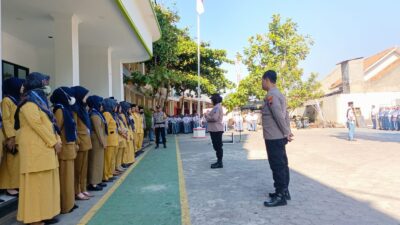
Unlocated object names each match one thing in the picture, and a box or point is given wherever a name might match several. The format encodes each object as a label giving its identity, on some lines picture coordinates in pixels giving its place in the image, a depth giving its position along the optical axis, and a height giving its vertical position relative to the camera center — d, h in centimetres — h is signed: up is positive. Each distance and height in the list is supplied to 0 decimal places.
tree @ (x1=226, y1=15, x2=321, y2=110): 2855 +491
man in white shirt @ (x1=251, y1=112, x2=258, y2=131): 2639 +36
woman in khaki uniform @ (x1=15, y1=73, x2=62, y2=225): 431 -26
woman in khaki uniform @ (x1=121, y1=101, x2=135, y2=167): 914 -23
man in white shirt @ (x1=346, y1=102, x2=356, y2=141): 1462 +16
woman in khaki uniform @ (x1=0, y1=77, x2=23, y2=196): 545 -3
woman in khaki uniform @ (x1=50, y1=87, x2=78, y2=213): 509 -17
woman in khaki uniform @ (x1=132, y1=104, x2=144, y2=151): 1166 +5
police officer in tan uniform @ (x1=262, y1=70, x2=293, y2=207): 526 -16
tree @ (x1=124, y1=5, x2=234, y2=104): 2045 +448
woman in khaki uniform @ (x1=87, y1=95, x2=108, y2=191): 647 -22
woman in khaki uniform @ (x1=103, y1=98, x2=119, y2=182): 737 -19
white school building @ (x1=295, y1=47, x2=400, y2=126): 3002 +305
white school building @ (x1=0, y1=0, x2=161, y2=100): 865 +292
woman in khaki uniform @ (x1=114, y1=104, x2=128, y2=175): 810 -20
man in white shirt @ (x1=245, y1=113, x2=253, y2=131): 2664 +23
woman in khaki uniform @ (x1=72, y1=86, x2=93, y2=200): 578 -17
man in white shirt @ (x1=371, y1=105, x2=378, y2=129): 2522 +49
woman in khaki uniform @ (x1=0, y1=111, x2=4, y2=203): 536 -6
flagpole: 2272 +629
